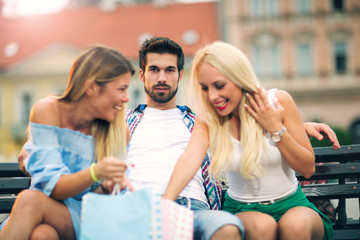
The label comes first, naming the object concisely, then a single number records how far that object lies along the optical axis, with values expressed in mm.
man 2969
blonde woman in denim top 2236
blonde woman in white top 2574
